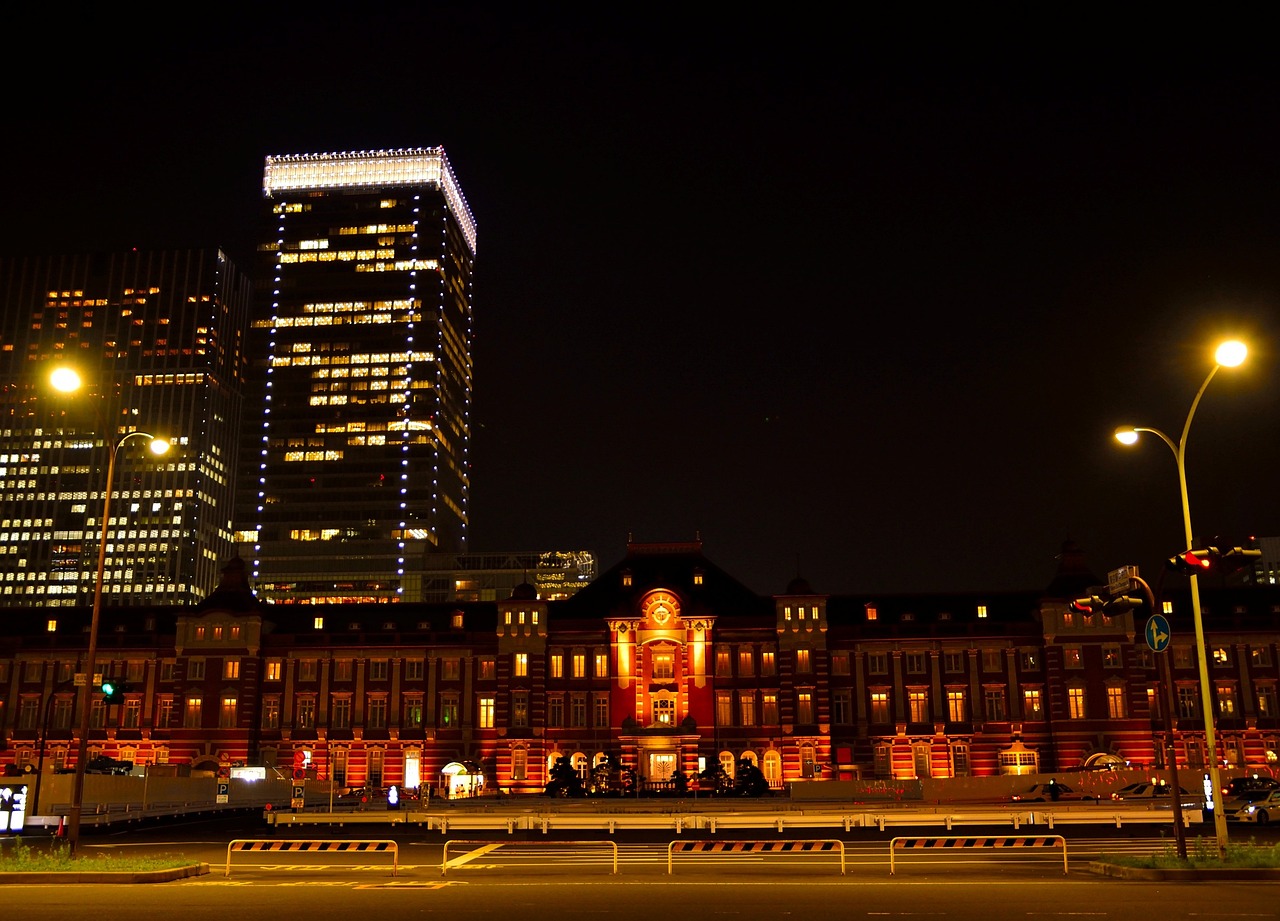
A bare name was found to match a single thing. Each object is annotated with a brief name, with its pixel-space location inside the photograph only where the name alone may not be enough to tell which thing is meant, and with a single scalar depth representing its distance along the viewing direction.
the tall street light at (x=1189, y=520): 24.86
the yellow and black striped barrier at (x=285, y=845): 25.62
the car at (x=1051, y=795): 56.84
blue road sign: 26.95
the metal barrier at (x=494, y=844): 36.84
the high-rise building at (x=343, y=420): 192.50
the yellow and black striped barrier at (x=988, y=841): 26.00
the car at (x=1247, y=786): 52.29
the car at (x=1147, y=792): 55.17
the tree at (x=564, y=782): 65.38
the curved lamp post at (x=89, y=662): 27.94
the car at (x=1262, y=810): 43.78
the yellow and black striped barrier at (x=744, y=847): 24.62
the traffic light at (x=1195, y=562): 25.44
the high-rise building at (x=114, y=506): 196.75
